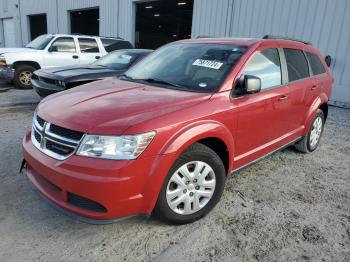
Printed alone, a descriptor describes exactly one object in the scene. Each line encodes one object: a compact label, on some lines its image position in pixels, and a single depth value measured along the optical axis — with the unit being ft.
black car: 19.99
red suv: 7.66
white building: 29.37
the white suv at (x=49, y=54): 30.83
